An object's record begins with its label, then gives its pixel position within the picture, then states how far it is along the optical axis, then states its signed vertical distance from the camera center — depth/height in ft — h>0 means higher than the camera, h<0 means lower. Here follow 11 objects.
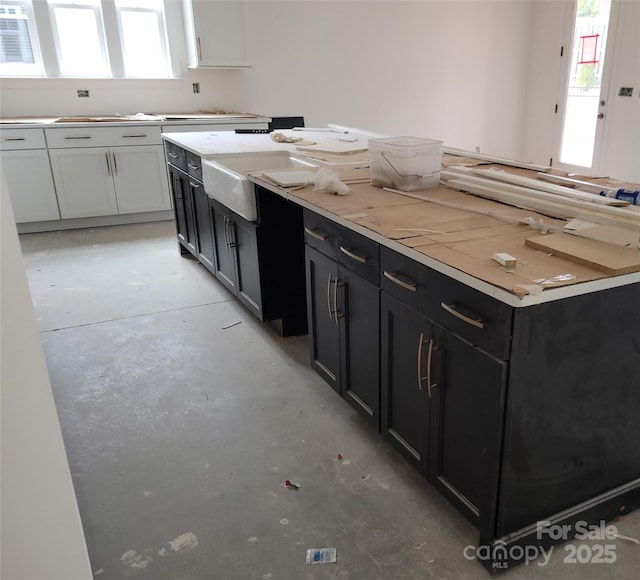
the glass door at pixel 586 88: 19.53 -0.15
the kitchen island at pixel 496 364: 4.48 -2.40
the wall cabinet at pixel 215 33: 17.35 +1.94
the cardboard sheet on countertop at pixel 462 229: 4.44 -1.39
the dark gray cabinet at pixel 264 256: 9.18 -2.70
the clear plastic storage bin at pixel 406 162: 7.56 -0.95
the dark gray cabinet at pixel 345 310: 6.38 -2.61
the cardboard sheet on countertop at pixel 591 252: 4.47 -1.37
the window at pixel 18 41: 16.63 +1.84
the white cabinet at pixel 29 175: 15.60 -1.91
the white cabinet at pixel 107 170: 16.29 -1.98
